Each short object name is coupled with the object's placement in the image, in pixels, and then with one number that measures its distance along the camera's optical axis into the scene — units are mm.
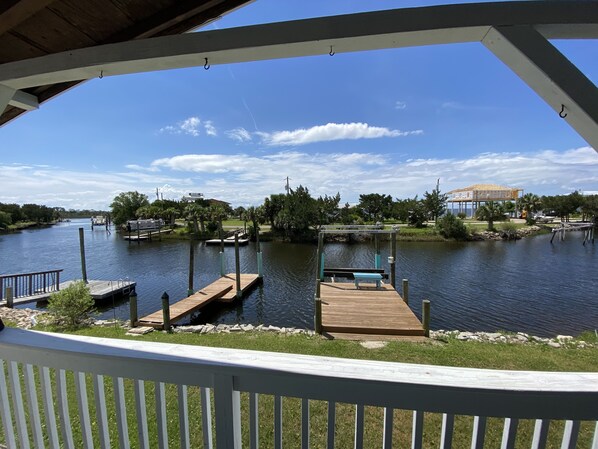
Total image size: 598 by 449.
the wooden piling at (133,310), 7758
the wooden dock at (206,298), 8227
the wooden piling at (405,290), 8529
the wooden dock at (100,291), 10372
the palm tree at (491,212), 31494
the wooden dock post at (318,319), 6527
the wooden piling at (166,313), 7734
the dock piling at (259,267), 15012
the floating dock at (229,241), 27669
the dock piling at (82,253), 13633
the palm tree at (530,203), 39500
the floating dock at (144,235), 32344
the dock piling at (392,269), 10142
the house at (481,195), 51844
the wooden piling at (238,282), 12000
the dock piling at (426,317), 6466
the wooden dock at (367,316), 6273
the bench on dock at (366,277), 9203
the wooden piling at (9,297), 9655
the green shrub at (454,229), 27766
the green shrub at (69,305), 7352
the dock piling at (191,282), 12234
